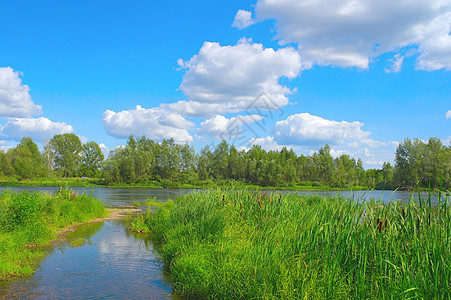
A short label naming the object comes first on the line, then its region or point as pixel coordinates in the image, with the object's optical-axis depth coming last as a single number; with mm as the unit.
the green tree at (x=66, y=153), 90938
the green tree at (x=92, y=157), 96494
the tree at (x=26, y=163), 70250
